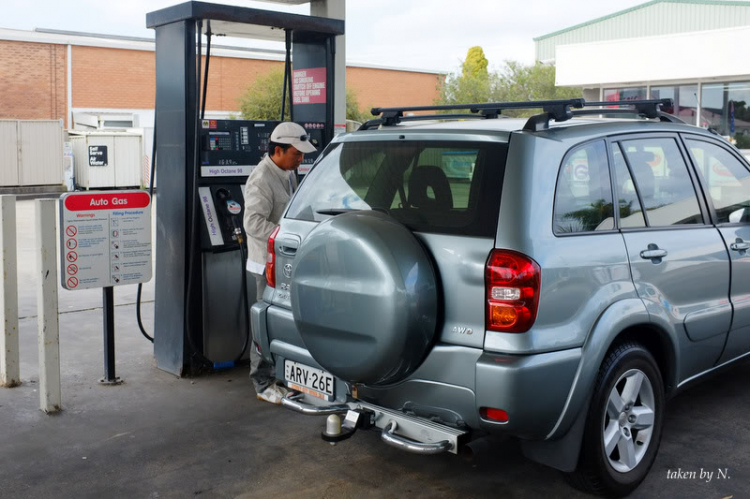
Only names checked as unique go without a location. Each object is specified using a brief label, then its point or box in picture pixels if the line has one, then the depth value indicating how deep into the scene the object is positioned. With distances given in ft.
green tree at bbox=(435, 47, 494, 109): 174.19
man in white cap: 17.62
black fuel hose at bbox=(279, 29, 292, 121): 21.62
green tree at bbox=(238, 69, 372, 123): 125.04
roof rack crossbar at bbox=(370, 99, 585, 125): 12.50
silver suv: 10.92
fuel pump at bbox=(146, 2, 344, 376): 19.16
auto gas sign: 17.72
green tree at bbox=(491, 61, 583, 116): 161.89
